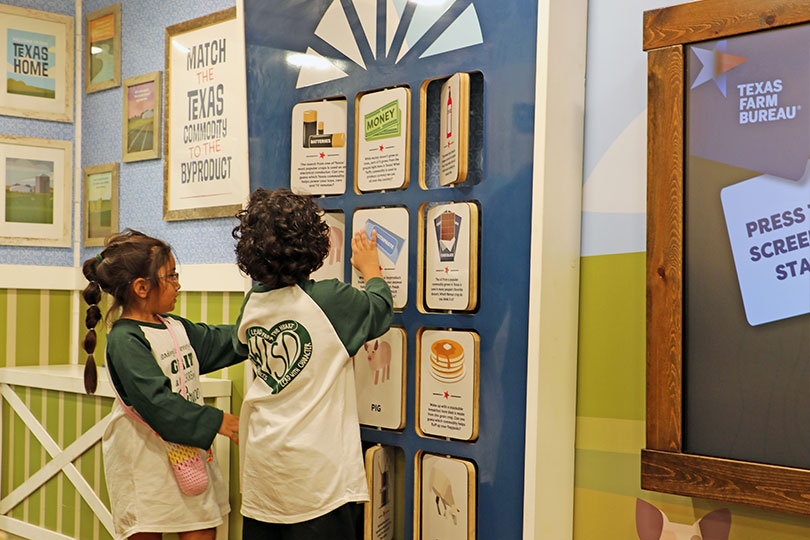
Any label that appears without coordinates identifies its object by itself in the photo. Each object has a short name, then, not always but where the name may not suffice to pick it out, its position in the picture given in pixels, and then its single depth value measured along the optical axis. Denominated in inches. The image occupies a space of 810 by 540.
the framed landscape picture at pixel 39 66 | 137.0
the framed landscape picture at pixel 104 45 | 134.9
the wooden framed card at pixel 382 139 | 80.4
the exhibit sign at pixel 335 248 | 86.4
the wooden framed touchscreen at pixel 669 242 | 62.0
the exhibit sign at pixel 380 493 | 82.2
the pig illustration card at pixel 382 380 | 81.0
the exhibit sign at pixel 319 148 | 86.5
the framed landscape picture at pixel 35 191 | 137.1
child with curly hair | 75.7
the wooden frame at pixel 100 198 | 135.3
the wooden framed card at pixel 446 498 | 75.9
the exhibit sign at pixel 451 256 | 75.5
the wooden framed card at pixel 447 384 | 75.5
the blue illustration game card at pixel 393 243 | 80.7
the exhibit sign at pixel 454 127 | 75.3
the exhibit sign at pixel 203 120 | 115.5
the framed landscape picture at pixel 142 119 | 127.1
